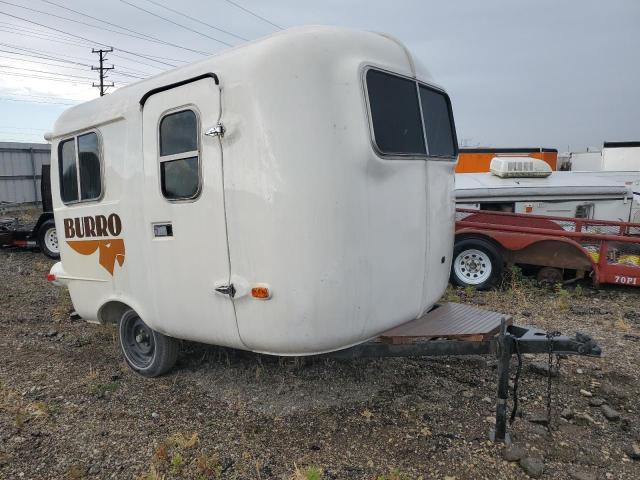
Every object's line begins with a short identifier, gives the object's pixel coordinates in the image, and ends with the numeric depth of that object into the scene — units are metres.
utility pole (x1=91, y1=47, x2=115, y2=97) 35.44
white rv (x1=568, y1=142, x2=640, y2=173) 15.48
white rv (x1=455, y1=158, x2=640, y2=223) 8.88
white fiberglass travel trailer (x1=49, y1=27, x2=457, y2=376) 3.10
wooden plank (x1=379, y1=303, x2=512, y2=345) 3.51
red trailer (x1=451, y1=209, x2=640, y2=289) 6.89
